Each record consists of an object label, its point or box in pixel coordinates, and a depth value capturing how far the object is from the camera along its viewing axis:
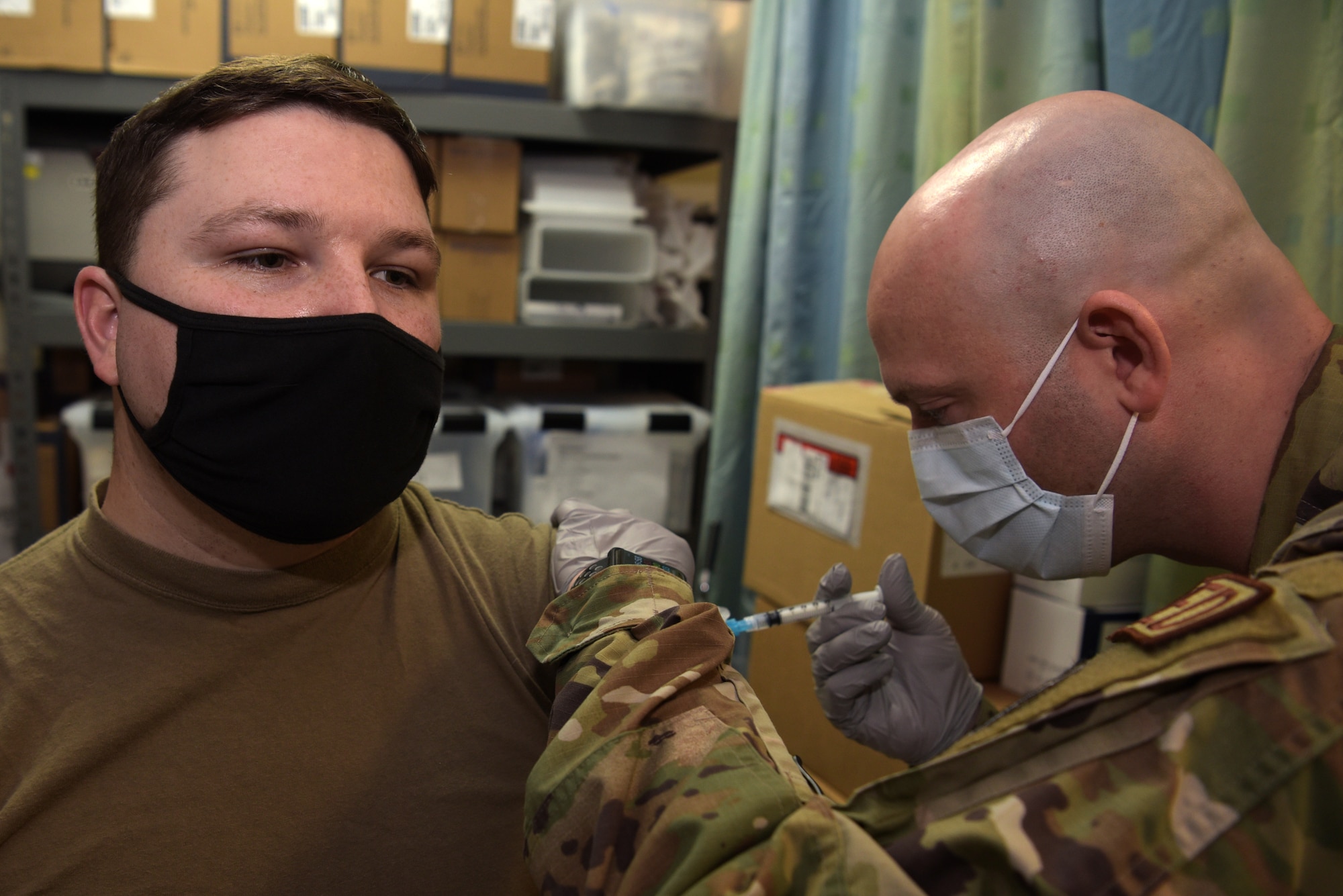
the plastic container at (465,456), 2.18
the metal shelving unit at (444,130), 1.96
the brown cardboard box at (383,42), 2.07
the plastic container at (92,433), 2.04
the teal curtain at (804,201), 1.84
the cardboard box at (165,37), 1.94
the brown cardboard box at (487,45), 2.13
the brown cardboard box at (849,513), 1.43
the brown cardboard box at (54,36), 1.90
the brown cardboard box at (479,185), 2.16
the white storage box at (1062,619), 1.35
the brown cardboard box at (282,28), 2.00
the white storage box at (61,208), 2.07
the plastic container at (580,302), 2.29
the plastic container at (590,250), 2.25
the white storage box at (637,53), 2.17
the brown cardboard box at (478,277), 2.21
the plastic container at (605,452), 2.28
